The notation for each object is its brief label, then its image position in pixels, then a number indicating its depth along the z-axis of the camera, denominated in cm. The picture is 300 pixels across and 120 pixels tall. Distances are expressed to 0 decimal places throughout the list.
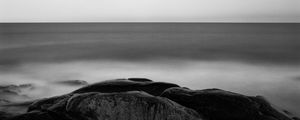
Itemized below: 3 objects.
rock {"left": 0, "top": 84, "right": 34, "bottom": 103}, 498
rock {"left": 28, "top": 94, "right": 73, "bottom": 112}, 304
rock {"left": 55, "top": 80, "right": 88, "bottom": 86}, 643
